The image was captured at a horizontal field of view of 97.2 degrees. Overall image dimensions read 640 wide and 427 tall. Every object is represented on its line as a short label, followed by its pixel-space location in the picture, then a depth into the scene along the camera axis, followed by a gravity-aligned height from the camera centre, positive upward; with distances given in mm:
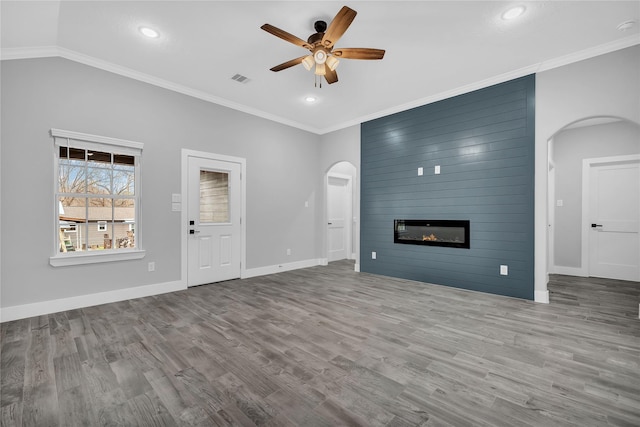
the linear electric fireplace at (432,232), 4516 -332
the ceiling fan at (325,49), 2598 +1694
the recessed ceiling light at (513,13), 2730 +1986
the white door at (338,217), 7391 -104
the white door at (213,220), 4598 -120
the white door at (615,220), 5098 -137
